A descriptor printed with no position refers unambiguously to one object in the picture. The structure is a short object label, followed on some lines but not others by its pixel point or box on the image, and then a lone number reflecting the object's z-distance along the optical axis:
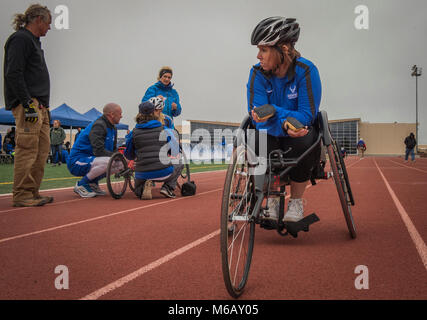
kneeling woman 6.00
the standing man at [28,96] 4.91
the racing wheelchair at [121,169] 6.31
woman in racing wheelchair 2.58
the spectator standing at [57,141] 15.40
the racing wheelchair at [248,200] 1.96
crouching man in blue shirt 6.48
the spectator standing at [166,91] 7.18
